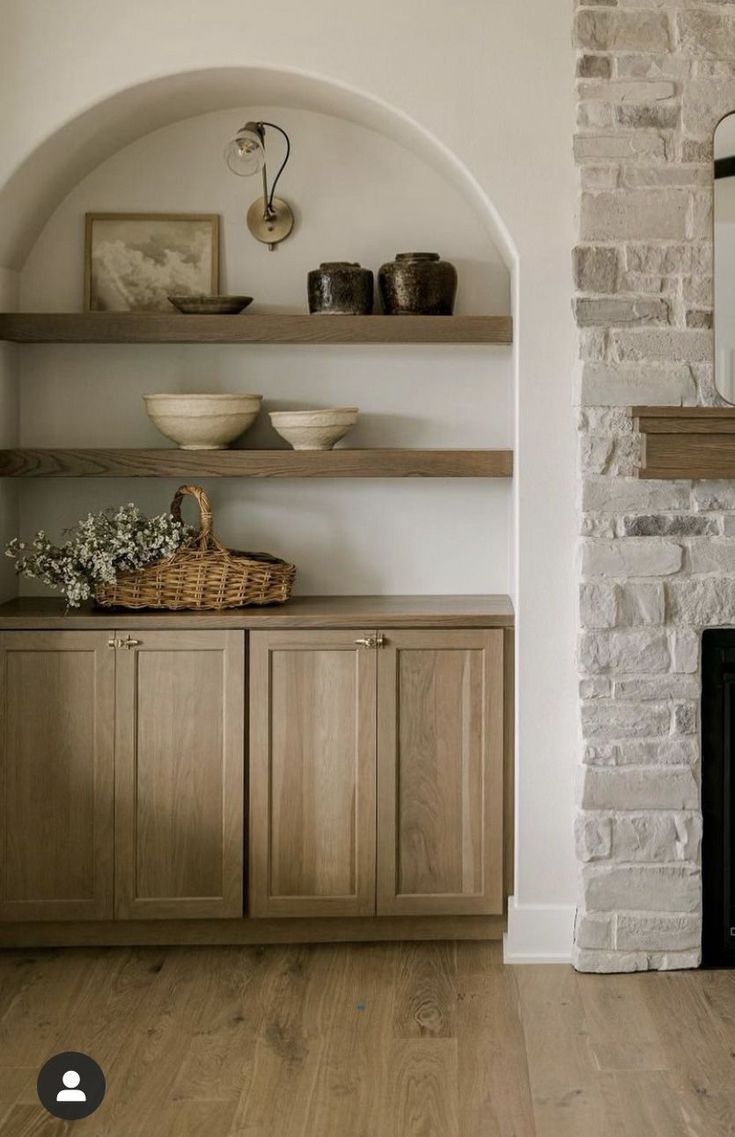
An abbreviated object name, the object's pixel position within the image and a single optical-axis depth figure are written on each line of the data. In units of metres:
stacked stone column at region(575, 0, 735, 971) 3.38
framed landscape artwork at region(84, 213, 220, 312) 3.89
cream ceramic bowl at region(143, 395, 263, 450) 3.66
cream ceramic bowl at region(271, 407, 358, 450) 3.68
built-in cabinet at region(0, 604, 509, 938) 3.55
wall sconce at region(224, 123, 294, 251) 3.63
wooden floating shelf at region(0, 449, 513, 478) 3.65
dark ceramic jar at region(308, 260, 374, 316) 3.69
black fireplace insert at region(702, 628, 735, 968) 3.51
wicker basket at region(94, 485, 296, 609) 3.60
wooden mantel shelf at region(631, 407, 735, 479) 3.35
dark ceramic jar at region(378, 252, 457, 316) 3.69
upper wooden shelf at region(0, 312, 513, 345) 3.65
